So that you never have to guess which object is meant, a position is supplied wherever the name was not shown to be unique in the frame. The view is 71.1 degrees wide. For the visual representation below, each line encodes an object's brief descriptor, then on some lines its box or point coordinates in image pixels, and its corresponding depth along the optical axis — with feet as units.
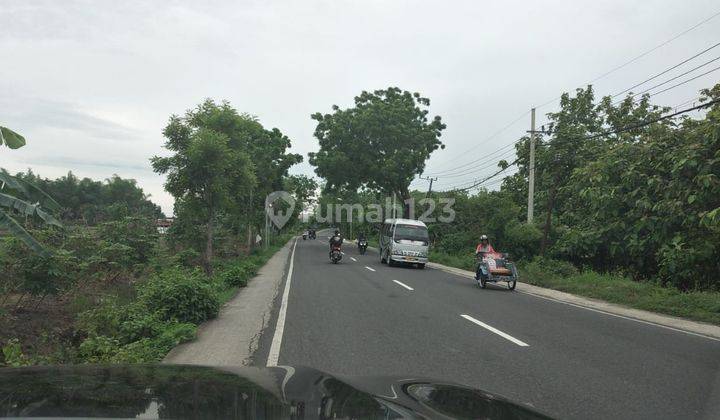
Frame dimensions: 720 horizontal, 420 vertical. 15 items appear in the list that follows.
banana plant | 22.24
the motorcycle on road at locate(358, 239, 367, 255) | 118.62
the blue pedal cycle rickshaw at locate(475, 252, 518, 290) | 51.60
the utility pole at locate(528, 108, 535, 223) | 76.02
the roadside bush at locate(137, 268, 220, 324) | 30.60
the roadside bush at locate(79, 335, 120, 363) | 21.54
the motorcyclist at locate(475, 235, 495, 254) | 54.34
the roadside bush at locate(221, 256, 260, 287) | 51.67
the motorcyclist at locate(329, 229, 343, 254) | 84.02
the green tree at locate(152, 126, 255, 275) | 49.39
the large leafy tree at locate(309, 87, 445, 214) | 122.52
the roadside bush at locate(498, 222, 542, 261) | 72.69
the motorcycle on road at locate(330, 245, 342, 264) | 83.51
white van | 79.36
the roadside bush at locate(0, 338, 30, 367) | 20.07
